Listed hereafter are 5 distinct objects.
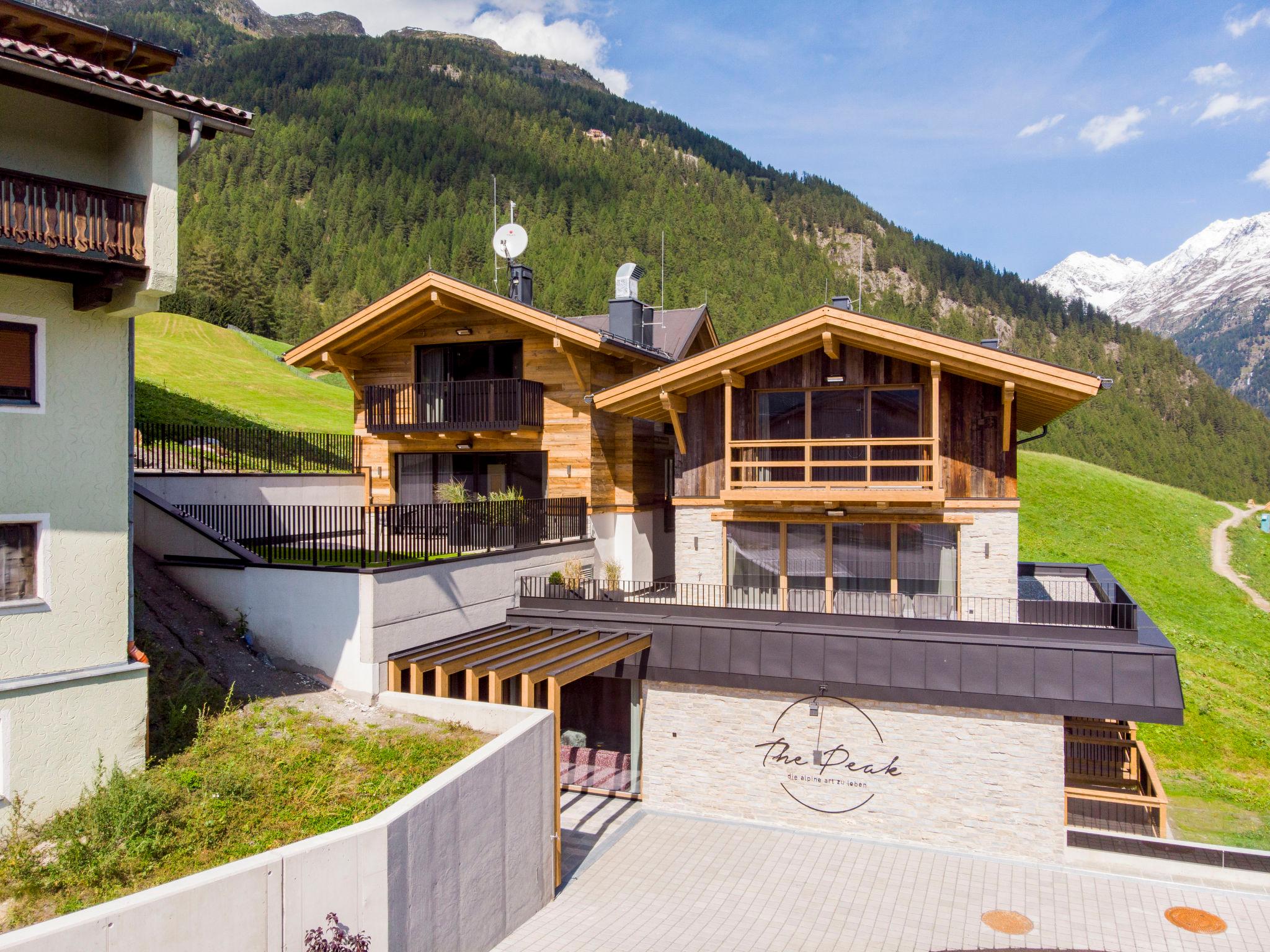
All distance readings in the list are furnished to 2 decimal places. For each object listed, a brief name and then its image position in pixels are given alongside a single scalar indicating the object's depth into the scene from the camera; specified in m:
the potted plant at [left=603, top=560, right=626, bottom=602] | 15.93
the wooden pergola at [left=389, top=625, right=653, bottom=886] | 11.64
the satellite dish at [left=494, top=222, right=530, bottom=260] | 21.11
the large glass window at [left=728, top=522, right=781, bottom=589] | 16.16
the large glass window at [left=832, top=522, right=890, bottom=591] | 15.43
